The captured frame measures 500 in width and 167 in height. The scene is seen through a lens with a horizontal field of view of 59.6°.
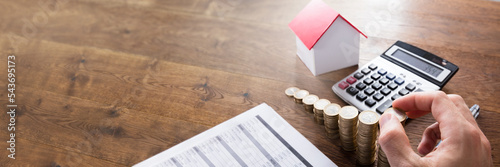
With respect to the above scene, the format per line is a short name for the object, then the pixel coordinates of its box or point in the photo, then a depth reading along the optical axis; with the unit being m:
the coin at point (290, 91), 0.93
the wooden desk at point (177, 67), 0.88
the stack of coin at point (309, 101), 0.87
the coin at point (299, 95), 0.91
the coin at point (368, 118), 0.70
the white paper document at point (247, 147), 0.79
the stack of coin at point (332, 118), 0.78
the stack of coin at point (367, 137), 0.70
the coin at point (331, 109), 0.78
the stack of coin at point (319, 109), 0.83
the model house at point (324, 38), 0.90
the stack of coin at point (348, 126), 0.74
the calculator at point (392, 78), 0.85
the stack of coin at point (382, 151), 0.72
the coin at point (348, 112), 0.74
